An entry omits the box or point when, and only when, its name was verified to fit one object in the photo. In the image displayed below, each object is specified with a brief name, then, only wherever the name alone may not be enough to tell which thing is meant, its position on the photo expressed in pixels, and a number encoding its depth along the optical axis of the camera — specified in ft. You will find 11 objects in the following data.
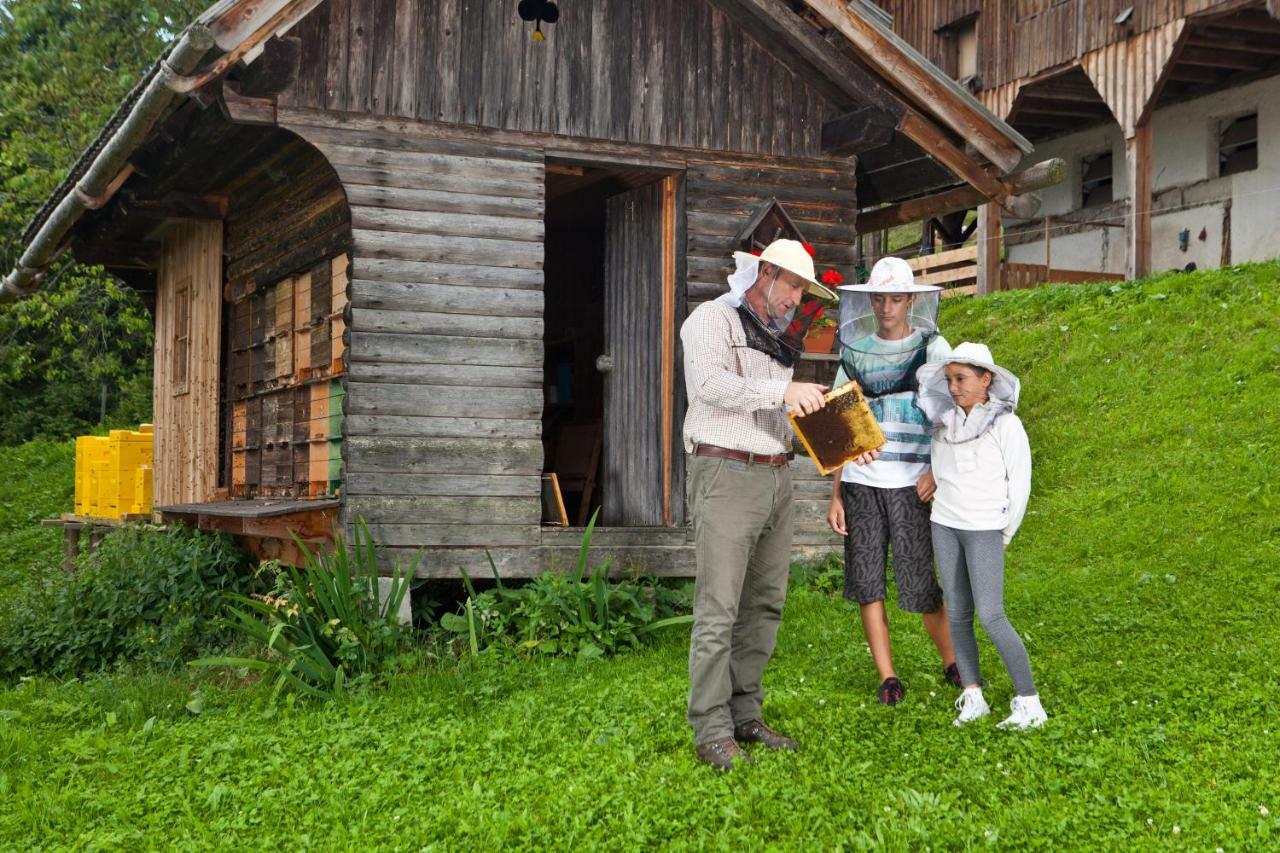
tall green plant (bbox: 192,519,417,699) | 23.52
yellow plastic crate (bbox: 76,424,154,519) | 43.96
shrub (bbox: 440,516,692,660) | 25.79
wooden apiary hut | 27.17
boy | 19.76
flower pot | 31.78
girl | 18.11
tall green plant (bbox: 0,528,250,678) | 29.78
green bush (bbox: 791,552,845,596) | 30.42
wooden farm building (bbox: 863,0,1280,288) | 57.11
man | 17.16
